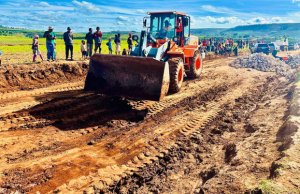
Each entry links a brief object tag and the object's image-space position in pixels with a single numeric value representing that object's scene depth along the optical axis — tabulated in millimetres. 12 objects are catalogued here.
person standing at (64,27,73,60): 12383
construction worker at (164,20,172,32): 9958
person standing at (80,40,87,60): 14562
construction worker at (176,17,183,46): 10000
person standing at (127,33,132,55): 16188
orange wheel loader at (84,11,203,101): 7102
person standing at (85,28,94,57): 13430
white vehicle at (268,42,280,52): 29031
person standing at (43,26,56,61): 11555
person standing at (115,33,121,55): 15980
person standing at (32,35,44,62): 11961
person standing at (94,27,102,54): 13649
